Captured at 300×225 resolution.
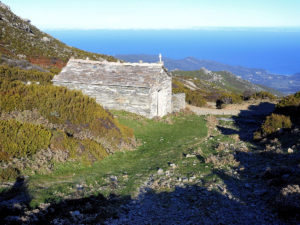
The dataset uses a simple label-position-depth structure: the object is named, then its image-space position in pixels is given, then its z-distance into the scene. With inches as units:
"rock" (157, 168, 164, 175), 429.4
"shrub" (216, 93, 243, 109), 1482.3
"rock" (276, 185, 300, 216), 271.3
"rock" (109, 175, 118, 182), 403.5
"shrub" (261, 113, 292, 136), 662.5
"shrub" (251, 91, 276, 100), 1499.1
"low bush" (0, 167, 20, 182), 354.9
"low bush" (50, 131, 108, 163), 463.5
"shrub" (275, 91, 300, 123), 832.3
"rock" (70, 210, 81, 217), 281.1
